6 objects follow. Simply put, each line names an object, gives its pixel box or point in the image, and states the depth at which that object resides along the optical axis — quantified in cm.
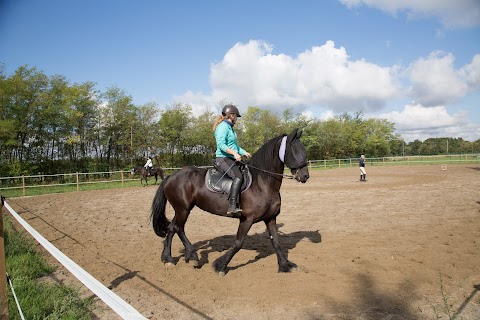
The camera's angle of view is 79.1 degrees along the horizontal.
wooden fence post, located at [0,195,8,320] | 266
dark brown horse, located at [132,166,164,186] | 2397
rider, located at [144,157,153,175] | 2445
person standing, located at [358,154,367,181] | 2152
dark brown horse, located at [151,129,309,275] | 514
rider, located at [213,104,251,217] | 520
